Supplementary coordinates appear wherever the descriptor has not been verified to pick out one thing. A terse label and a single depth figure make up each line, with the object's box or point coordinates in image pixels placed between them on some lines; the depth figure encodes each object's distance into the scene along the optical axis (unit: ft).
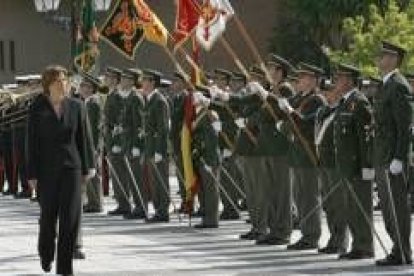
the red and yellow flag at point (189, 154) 58.23
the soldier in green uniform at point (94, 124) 66.07
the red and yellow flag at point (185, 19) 57.36
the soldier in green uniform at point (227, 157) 59.77
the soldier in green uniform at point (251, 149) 52.03
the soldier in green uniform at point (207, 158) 57.72
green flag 63.21
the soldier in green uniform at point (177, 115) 60.86
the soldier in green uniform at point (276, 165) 51.01
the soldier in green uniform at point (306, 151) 48.75
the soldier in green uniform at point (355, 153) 45.62
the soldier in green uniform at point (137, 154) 62.90
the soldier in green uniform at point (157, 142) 61.57
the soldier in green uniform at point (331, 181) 47.07
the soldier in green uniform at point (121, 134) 63.67
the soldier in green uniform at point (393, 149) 42.88
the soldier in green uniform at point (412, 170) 59.29
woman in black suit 40.14
